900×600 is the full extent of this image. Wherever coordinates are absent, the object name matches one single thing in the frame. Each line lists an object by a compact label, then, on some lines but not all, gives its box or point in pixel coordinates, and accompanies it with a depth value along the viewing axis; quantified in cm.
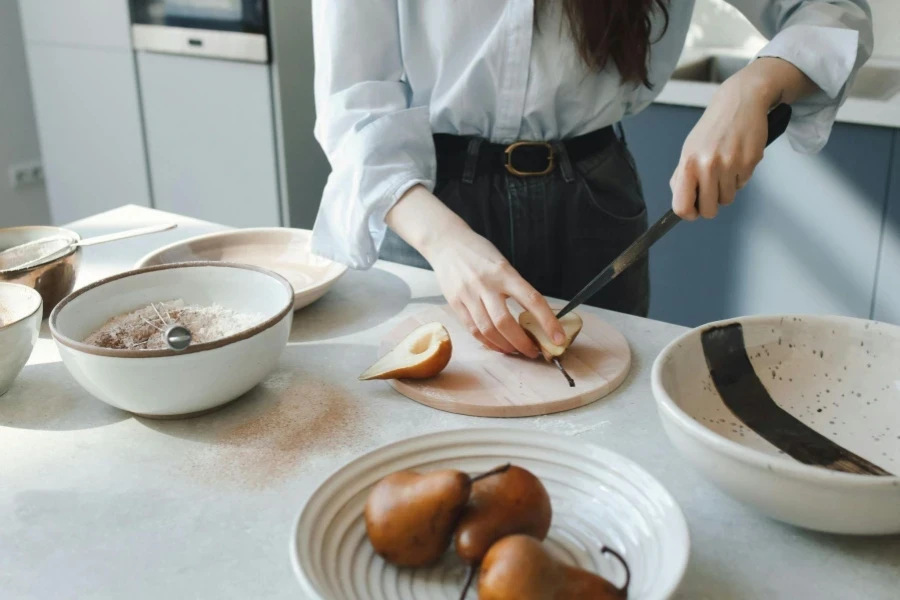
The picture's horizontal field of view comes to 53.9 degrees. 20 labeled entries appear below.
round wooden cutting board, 80
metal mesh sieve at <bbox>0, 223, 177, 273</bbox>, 100
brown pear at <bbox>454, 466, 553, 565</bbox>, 53
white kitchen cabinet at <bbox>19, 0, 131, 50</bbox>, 262
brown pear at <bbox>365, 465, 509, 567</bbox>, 53
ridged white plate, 54
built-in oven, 229
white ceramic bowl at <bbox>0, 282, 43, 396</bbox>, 79
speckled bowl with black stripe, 71
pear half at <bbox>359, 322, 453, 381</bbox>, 83
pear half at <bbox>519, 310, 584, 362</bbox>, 87
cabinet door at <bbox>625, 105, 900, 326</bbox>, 180
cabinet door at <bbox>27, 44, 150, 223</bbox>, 274
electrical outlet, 320
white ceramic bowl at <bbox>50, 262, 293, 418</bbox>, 73
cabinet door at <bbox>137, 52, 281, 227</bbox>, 242
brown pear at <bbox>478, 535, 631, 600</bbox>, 47
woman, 91
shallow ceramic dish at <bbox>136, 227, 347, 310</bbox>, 109
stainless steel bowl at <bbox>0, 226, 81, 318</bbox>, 94
